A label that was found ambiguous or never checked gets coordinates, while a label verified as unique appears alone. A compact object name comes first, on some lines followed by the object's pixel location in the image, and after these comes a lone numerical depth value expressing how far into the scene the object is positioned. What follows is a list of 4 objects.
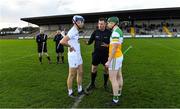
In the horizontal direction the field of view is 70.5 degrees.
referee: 3.77
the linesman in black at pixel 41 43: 6.92
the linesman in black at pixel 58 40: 6.84
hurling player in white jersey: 3.40
